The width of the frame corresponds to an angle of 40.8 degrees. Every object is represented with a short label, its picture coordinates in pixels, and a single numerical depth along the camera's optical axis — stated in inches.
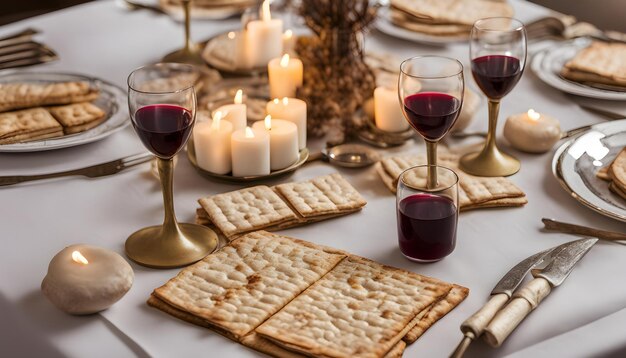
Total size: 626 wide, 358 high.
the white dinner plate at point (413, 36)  94.1
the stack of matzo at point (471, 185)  63.5
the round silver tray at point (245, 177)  66.6
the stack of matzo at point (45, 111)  71.8
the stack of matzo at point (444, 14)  95.3
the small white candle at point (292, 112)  70.4
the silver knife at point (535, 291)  47.7
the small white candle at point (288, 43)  89.7
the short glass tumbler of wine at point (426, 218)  54.7
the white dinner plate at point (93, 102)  70.1
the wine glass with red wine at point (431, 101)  61.0
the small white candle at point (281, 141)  67.6
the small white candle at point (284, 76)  78.7
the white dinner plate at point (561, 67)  80.7
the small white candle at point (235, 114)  69.3
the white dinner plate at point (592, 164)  62.1
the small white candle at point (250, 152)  65.6
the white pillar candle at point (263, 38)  87.4
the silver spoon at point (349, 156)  70.2
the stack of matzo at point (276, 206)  60.1
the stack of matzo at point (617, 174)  62.7
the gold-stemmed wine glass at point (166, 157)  55.1
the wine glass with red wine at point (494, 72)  67.4
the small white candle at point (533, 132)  71.3
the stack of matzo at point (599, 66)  82.4
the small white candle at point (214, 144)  66.4
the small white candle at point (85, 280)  49.9
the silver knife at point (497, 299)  47.1
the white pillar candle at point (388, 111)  73.4
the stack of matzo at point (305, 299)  47.4
